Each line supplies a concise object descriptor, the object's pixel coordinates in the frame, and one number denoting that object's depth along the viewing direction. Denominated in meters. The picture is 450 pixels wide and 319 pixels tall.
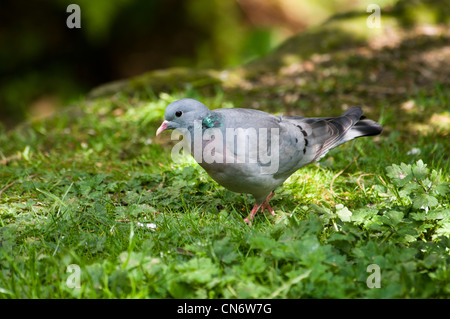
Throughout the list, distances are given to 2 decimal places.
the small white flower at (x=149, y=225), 3.09
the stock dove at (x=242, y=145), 3.05
